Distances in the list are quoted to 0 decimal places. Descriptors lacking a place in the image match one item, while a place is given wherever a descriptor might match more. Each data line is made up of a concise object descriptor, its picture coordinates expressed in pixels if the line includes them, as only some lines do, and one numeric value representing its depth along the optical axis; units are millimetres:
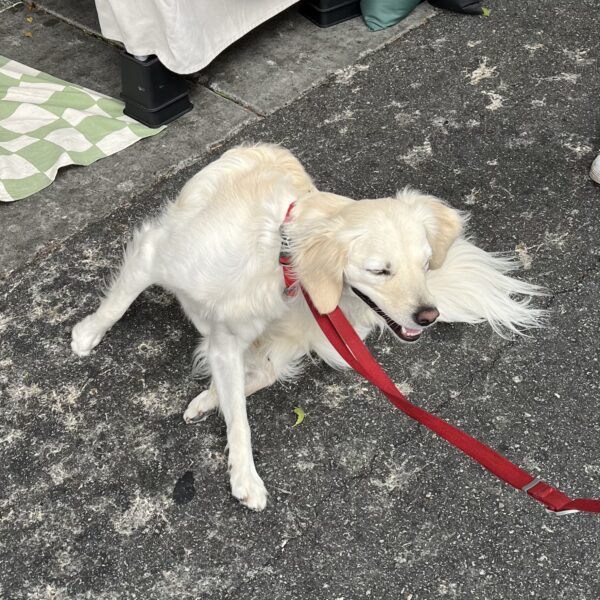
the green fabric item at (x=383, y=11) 4375
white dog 1944
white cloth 3322
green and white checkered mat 3365
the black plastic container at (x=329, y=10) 4359
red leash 1616
